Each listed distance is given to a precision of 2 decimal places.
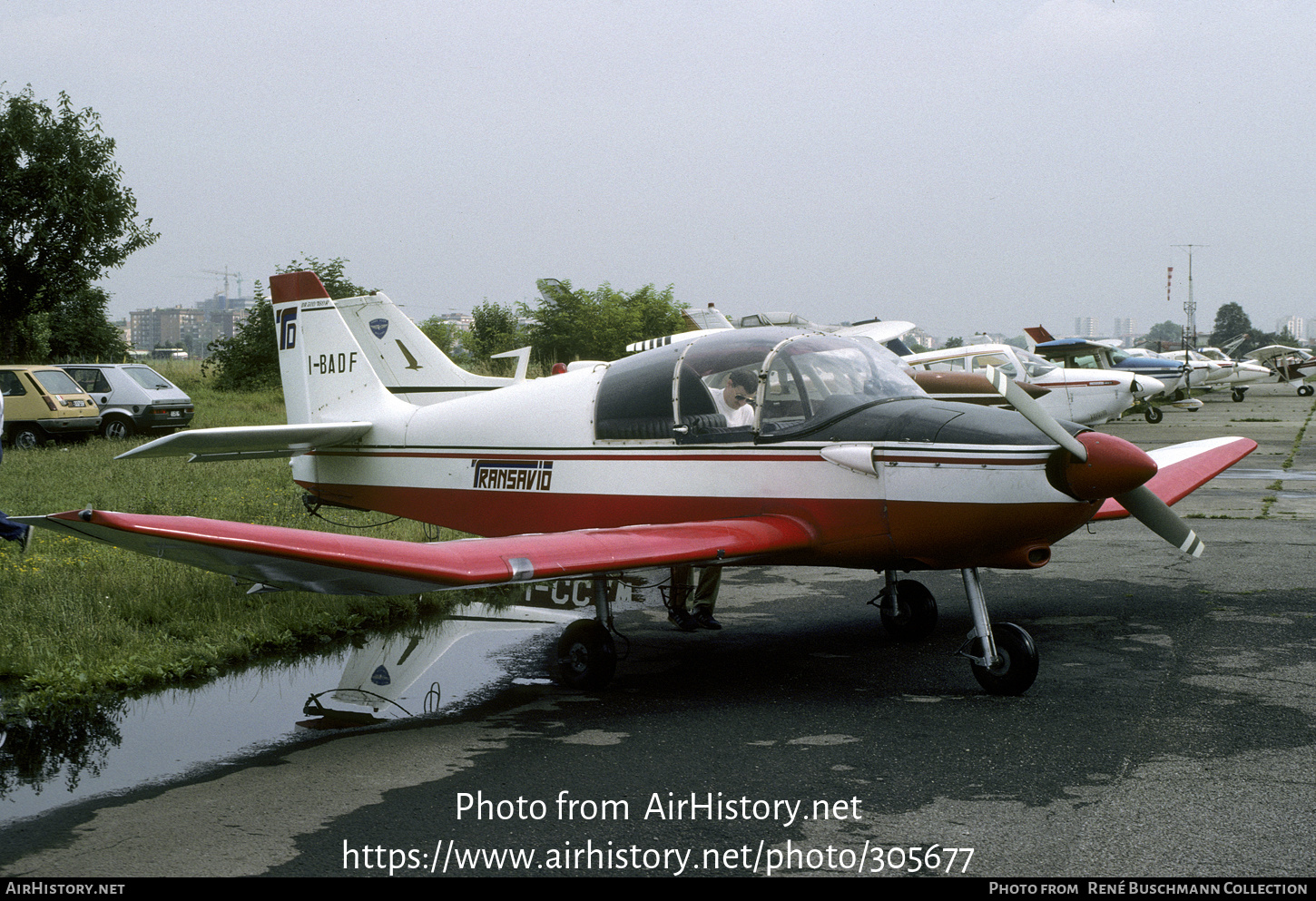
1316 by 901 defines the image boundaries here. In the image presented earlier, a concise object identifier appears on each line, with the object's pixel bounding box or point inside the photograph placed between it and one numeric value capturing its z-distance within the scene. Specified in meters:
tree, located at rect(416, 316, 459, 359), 54.22
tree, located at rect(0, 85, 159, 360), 26.75
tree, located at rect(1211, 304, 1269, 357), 149.88
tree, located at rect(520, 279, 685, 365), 46.16
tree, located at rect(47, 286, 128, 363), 39.56
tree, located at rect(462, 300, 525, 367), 47.53
